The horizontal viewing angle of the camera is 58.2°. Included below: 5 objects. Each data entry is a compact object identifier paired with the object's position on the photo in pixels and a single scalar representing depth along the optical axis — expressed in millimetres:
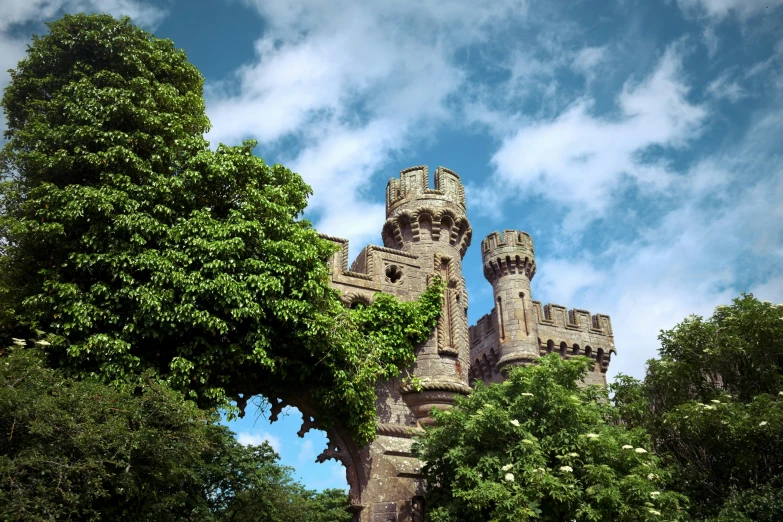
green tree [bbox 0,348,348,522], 10648
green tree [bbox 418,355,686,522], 13070
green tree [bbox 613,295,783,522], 14609
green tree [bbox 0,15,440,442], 13844
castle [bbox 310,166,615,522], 15938
